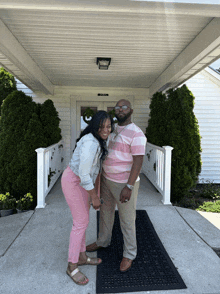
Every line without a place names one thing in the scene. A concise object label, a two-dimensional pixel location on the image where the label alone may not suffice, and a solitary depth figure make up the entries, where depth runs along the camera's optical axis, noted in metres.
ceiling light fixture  4.11
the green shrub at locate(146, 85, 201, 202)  4.59
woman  1.80
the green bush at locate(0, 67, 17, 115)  5.99
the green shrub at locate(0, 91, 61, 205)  4.45
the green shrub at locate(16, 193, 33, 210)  4.08
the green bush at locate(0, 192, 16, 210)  4.10
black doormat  1.97
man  2.07
